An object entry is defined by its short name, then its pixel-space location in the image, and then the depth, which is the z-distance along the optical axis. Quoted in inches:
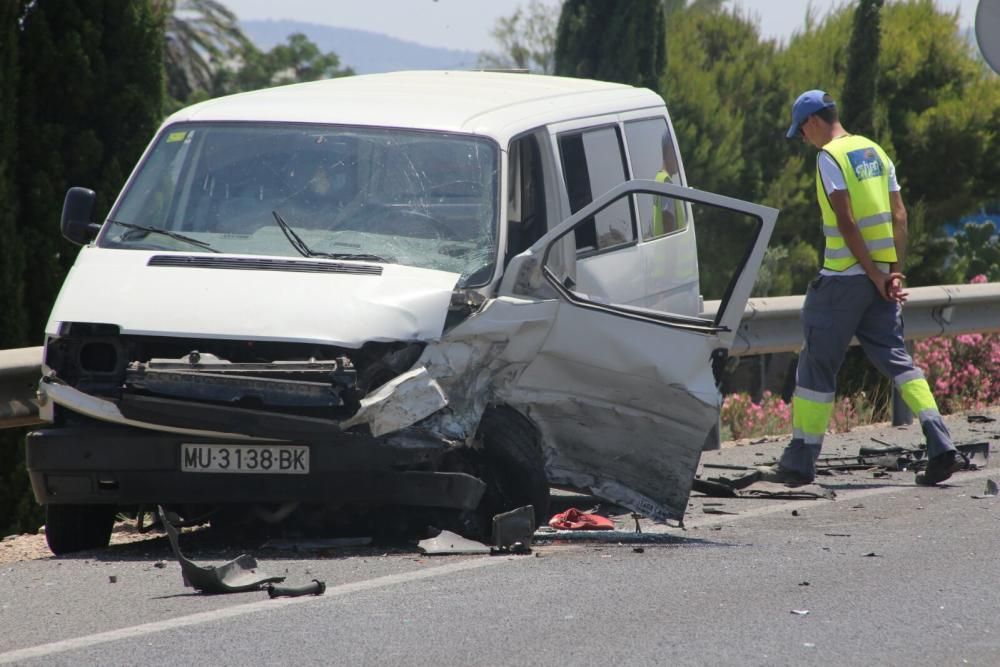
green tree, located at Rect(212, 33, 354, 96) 5565.9
